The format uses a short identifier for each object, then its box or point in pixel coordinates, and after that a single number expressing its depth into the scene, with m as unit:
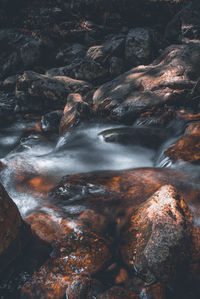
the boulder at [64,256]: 2.25
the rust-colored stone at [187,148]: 3.75
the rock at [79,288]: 2.17
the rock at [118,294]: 2.14
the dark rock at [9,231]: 2.26
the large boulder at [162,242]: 2.15
